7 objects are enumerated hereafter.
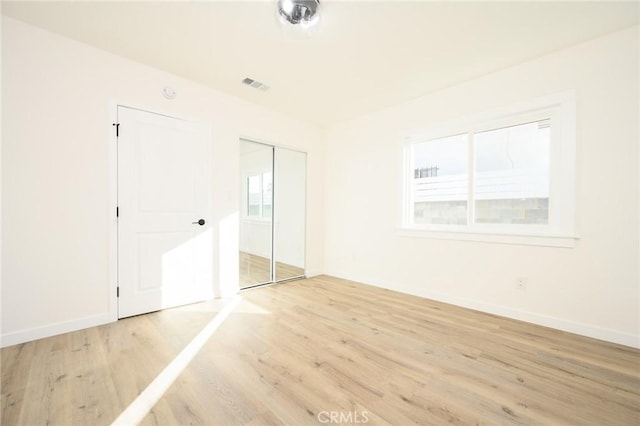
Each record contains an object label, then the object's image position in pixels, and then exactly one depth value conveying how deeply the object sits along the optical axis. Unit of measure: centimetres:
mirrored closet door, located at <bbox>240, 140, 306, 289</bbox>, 387
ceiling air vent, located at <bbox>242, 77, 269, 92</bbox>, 308
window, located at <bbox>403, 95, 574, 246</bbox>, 253
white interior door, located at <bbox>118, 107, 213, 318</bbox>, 268
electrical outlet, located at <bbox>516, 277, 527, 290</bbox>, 269
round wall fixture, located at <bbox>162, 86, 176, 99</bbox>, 291
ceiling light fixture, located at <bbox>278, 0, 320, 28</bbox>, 191
